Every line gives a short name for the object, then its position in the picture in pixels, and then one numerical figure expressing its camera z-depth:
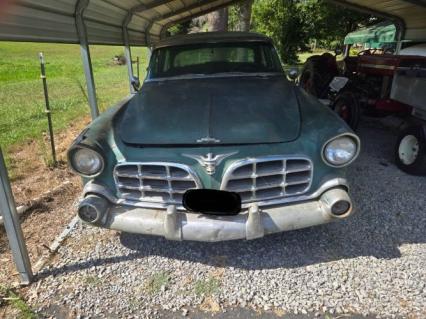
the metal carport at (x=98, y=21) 2.85
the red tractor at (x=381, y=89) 4.53
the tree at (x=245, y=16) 14.15
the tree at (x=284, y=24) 22.58
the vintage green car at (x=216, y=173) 2.69
